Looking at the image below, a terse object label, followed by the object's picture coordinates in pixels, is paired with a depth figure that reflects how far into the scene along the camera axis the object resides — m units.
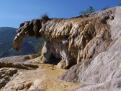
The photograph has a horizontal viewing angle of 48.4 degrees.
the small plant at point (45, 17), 11.49
